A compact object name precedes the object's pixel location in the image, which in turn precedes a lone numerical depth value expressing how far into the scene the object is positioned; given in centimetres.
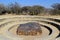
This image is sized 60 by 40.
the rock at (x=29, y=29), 408
